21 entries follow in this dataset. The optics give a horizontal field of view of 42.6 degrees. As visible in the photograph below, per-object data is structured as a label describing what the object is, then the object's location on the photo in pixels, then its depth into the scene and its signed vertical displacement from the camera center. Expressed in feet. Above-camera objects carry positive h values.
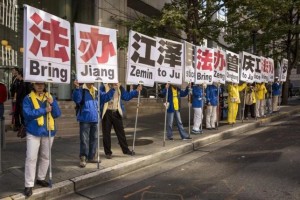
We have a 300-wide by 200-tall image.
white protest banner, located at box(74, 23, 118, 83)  23.35 +2.51
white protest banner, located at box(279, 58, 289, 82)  61.87 +4.02
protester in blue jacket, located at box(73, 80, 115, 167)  24.29 -1.38
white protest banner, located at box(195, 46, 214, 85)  37.88 +2.97
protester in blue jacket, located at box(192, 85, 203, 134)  37.86 -1.07
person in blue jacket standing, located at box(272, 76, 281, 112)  60.49 +0.47
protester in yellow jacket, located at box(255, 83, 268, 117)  54.29 -0.31
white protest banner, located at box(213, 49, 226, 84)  41.39 +3.15
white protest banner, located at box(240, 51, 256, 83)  47.98 +3.56
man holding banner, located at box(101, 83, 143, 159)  26.73 -1.30
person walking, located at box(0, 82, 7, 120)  27.12 -0.04
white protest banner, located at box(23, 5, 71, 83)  18.98 +2.40
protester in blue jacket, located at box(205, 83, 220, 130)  41.16 -1.15
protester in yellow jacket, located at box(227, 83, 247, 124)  45.39 -0.76
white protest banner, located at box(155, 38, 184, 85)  31.68 +2.78
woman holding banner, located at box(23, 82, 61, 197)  19.19 -1.61
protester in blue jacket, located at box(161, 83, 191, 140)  34.32 -1.34
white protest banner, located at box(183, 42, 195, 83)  35.81 +2.90
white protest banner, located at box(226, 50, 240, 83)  44.50 +3.22
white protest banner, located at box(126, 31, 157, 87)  27.58 +2.56
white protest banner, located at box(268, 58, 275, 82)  58.08 +3.82
